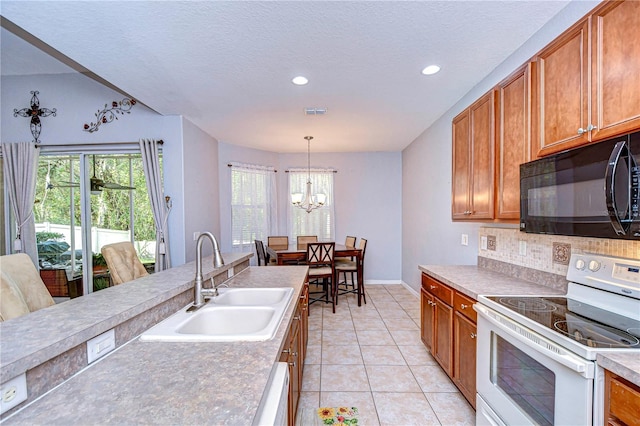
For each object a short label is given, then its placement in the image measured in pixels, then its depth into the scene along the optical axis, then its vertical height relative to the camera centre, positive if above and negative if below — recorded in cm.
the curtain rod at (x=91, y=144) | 315 +76
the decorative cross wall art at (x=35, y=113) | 315 +113
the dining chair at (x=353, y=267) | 414 -92
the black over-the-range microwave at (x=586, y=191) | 99 +7
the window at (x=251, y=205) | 476 +6
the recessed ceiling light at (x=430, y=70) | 222 +114
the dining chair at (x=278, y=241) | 476 -57
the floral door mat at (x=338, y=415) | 181 -143
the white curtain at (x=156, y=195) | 309 +16
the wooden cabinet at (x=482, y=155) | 192 +38
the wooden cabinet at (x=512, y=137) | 162 +44
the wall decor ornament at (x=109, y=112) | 316 +113
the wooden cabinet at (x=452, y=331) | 178 -95
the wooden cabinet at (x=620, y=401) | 86 -65
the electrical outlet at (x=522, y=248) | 196 -30
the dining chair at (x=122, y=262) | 213 -44
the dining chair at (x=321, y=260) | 387 -76
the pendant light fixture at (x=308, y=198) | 416 +16
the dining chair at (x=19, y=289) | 130 -42
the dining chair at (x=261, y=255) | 414 -72
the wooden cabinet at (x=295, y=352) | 138 -86
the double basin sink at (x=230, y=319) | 113 -57
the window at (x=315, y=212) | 526 -7
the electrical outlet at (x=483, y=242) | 241 -32
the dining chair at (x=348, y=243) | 463 -63
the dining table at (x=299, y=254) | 394 -69
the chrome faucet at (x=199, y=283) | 149 -42
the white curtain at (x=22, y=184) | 309 +30
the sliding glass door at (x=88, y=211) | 321 -3
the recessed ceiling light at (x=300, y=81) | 237 +114
